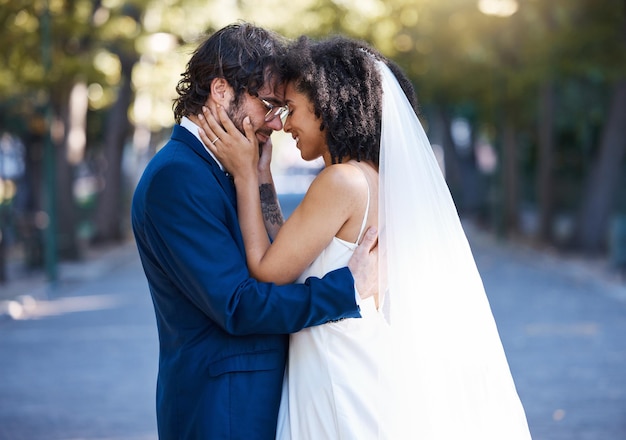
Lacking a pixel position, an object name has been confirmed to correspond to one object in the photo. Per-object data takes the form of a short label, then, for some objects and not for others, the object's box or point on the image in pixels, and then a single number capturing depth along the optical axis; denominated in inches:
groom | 113.4
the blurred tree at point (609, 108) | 708.0
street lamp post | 690.2
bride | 120.6
